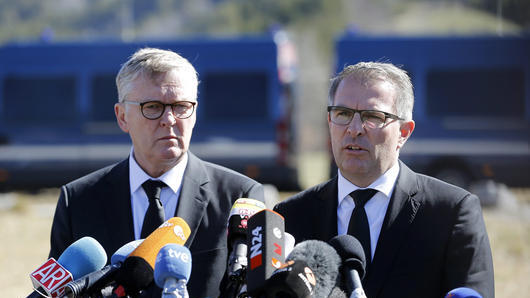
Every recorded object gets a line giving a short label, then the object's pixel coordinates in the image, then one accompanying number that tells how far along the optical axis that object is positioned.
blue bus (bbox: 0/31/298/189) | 12.57
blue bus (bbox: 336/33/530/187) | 12.27
